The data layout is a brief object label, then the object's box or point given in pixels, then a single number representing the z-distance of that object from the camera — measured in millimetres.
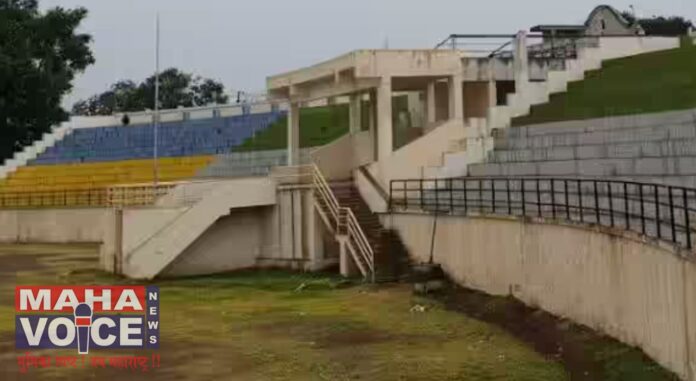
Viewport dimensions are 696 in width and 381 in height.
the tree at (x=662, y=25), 53750
